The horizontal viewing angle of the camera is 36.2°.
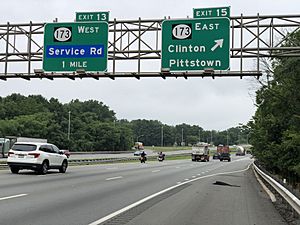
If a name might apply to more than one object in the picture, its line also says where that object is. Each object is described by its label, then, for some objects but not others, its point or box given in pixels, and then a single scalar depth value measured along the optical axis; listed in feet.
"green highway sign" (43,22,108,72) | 70.23
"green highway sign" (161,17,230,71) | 66.39
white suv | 78.23
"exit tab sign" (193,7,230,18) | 67.51
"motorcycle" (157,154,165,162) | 210.59
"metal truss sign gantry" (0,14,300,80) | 66.54
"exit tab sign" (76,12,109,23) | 71.41
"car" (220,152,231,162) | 270.26
